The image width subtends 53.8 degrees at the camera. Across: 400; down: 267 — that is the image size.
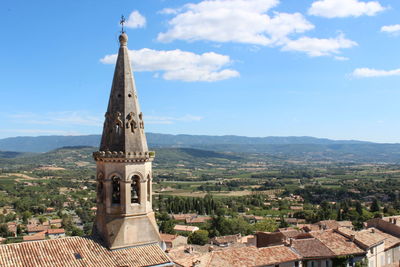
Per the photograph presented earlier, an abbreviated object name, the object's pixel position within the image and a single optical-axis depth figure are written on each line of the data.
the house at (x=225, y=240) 60.93
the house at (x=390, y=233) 43.44
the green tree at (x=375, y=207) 94.00
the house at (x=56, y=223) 96.87
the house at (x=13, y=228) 86.19
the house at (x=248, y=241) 52.24
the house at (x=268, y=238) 43.29
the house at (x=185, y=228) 80.38
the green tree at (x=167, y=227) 77.69
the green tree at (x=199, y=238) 67.56
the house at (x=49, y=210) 128.00
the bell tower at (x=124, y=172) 17.97
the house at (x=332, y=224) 58.53
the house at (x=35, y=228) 86.25
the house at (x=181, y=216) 100.18
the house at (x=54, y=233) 80.75
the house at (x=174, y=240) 61.27
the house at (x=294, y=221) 87.87
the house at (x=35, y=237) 72.61
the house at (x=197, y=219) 95.56
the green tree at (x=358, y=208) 90.08
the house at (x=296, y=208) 116.72
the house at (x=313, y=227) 62.94
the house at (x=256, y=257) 31.88
